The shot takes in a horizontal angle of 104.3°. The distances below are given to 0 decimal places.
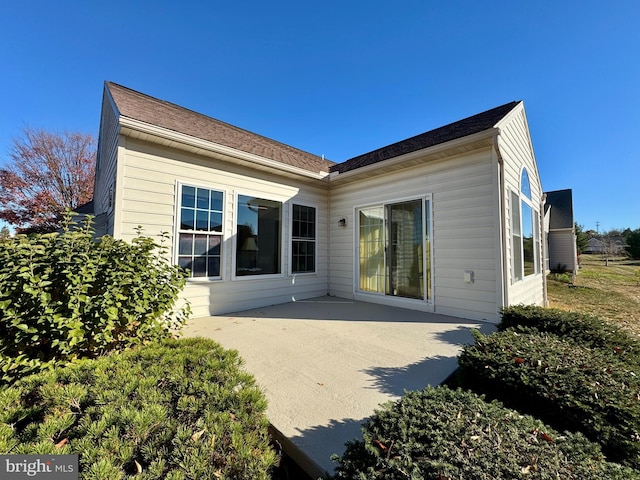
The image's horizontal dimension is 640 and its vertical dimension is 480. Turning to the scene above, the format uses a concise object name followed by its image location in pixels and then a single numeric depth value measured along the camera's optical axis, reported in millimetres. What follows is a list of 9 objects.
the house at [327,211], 4211
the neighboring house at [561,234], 13375
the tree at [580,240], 17175
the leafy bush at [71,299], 1876
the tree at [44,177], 10367
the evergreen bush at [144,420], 1035
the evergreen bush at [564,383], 1405
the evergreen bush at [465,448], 957
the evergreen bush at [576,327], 2273
